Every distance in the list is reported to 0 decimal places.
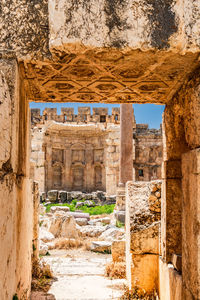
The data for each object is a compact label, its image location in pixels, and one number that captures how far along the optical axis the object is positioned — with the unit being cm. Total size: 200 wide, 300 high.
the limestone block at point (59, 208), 1370
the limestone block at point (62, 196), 1845
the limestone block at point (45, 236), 840
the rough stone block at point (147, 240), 360
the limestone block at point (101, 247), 754
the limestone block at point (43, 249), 700
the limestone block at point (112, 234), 844
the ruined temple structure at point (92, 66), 177
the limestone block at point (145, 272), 365
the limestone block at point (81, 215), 1251
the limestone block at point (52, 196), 1819
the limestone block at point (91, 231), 943
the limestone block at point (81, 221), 1136
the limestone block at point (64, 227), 906
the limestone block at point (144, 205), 369
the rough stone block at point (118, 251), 564
